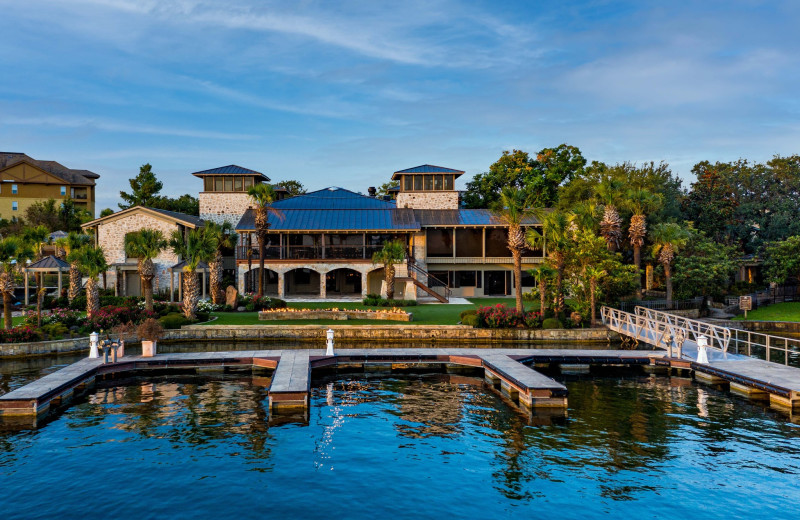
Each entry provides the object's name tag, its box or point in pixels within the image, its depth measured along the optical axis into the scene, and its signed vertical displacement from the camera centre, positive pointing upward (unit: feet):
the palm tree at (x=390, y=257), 123.44 +2.66
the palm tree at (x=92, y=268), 97.86 +0.64
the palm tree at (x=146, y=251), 100.53 +3.54
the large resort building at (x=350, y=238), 137.49 +8.22
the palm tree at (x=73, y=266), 112.99 +1.18
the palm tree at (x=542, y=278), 100.58 -1.69
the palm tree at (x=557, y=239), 98.73 +5.04
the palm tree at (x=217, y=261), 119.34 +2.09
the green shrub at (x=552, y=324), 99.19 -9.55
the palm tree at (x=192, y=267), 103.55 +0.72
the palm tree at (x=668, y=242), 118.62 +5.15
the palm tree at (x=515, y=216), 95.91 +8.81
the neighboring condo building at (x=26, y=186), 240.12 +36.45
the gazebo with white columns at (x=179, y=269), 122.75 +0.42
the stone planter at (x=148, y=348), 74.74 -9.88
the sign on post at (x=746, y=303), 125.90 -7.93
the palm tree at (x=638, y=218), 124.06 +10.67
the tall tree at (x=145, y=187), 194.90 +28.55
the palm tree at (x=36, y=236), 127.75 +8.01
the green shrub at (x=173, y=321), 98.32 -8.45
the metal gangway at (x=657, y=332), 74.18 -9.28
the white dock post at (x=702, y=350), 68.59 -9.87
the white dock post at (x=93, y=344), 72.74 -9.12
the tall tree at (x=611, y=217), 120.90 +10.80
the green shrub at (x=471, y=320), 98.68 -8.74
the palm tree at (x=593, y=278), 98.12 -1.82
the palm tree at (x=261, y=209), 119.44 +12.81
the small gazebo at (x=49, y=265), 110.73 +1.39
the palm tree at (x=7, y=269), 88.13 +0.54
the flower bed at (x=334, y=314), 104.12 -8.04
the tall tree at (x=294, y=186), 253.24 +36.97
